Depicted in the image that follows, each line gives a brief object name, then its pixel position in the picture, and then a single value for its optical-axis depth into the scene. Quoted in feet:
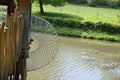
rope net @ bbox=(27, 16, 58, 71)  19.71
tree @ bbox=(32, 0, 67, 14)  65.87
